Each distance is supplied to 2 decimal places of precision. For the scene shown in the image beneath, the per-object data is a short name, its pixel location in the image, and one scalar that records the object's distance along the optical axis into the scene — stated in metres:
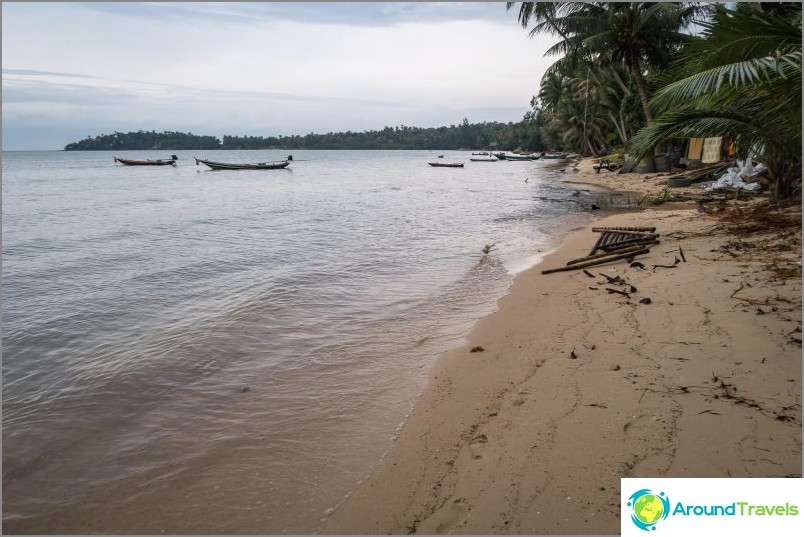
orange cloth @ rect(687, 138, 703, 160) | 28.17
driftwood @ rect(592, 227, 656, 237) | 10.77
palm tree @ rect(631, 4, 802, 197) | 5.29
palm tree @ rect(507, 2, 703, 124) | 24.75
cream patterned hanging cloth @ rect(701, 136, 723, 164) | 25.30
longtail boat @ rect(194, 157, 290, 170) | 53.31
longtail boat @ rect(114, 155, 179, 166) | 69.44
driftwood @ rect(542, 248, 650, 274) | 9.36
